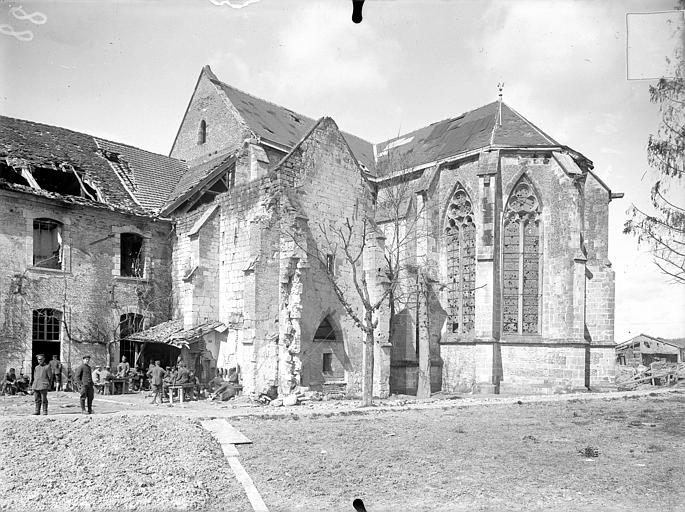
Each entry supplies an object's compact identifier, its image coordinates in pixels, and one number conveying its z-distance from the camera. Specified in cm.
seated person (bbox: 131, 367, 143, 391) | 2131
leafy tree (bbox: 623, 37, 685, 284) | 1202
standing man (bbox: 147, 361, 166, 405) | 1723
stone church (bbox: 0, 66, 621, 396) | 2020
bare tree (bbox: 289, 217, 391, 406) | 2112
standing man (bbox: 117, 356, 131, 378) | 2105
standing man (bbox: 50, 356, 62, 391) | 2020
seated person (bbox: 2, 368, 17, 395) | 1880
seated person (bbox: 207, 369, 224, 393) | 1923
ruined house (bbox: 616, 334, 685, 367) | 4412
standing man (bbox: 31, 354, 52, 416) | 1359
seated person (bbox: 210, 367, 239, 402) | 1842
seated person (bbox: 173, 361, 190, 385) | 1786
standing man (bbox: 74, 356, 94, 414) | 1427
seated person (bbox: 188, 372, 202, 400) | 1836
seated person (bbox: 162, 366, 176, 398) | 1778
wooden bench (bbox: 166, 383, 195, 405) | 1738
